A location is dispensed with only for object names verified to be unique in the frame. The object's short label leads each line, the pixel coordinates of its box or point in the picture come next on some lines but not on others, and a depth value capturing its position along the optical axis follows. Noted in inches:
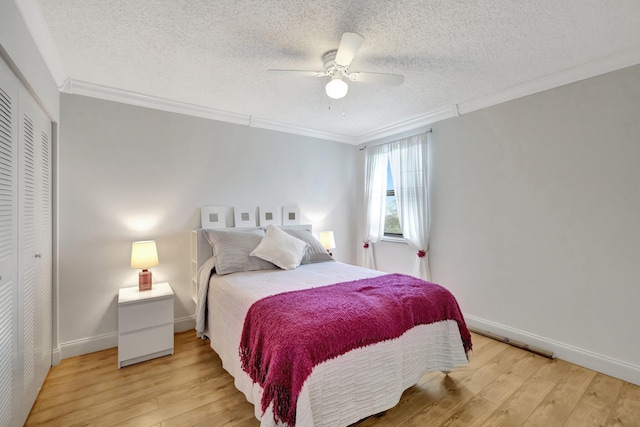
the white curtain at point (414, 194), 140.3
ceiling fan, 72.4
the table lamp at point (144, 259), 104.4
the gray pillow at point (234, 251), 108.1
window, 161.5
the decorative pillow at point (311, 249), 126.0
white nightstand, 94.4
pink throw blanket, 55.6
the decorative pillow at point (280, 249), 113.9
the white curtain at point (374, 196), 164.9
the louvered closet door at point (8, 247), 55.0
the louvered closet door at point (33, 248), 67.7
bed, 59.1
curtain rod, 178.3
